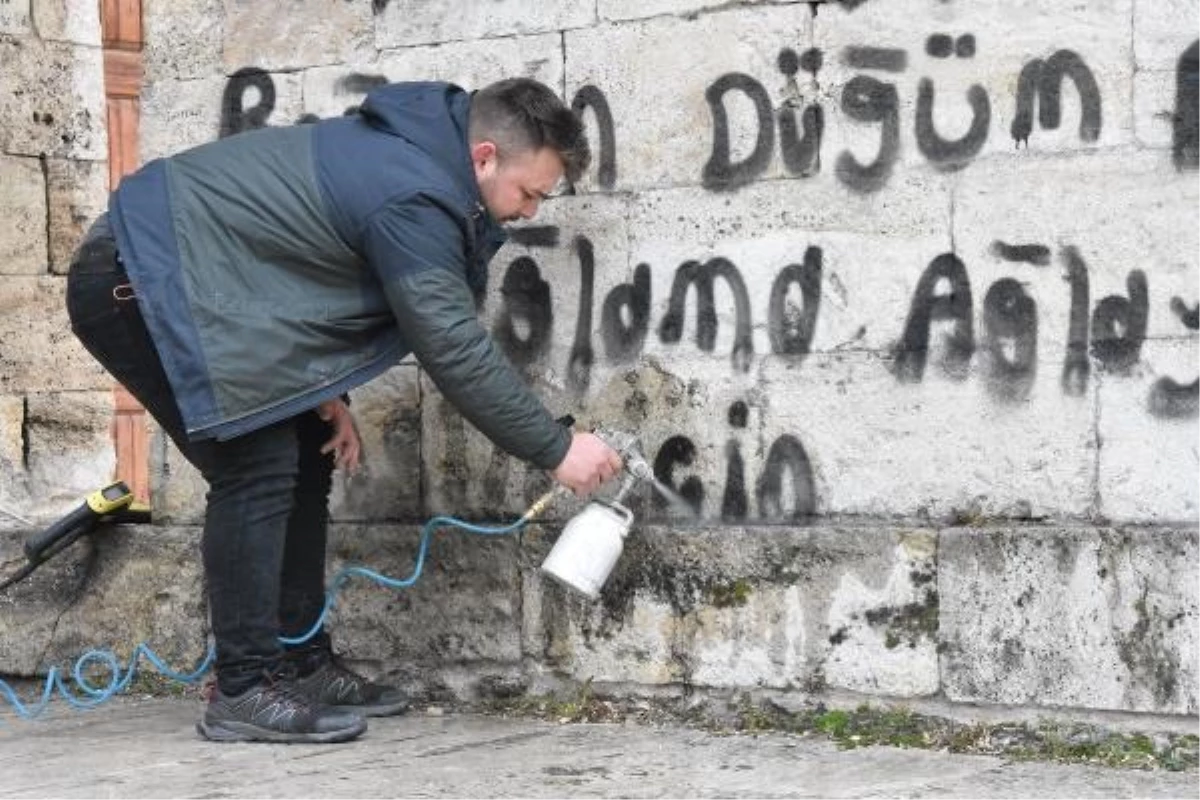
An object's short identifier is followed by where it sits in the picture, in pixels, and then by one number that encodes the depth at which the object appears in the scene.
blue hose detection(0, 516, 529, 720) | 5.21
